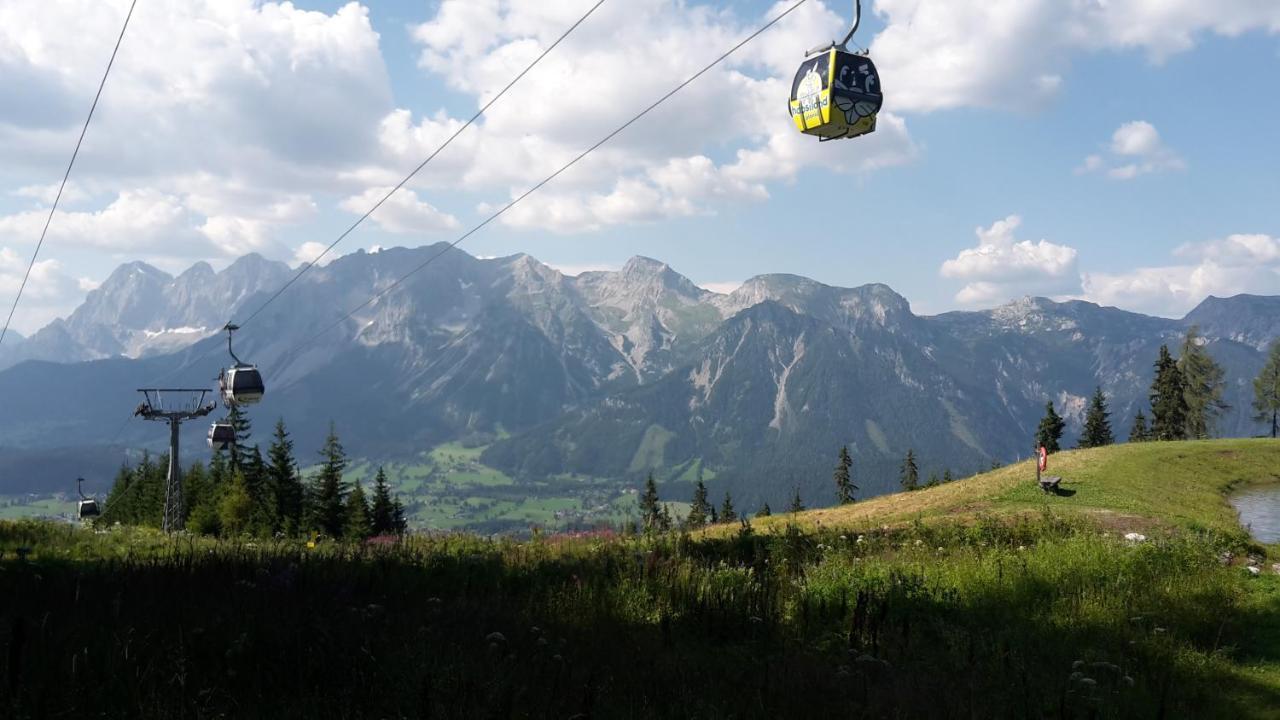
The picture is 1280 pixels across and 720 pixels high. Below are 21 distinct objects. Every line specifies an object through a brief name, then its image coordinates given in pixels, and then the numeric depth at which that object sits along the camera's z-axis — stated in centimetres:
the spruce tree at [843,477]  10418
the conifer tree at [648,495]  9522
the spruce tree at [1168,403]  8269
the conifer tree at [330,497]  6353
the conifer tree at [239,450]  7769
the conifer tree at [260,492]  6378
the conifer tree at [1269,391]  8331
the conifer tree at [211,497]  5466
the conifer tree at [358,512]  6080
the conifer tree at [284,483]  6806
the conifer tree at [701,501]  10462
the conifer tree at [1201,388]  8094
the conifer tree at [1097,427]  9250
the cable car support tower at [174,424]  3474
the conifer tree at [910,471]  10306
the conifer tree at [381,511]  6731
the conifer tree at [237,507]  5762
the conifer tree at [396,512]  7074
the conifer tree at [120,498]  7925
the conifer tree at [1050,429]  8925
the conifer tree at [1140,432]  9219
